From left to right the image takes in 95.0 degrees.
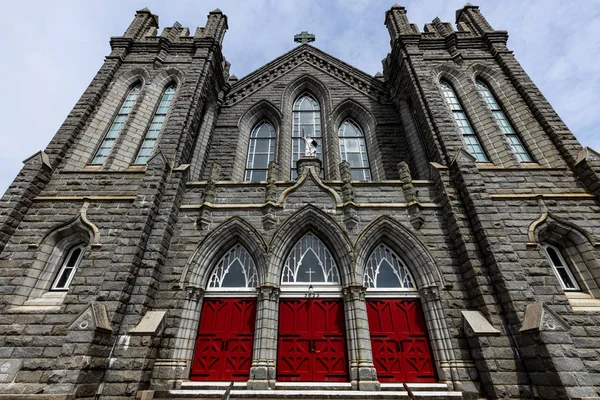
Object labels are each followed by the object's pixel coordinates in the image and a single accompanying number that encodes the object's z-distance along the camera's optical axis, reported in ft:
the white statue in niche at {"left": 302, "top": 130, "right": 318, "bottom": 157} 31.71
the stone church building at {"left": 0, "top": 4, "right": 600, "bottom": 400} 19.02
